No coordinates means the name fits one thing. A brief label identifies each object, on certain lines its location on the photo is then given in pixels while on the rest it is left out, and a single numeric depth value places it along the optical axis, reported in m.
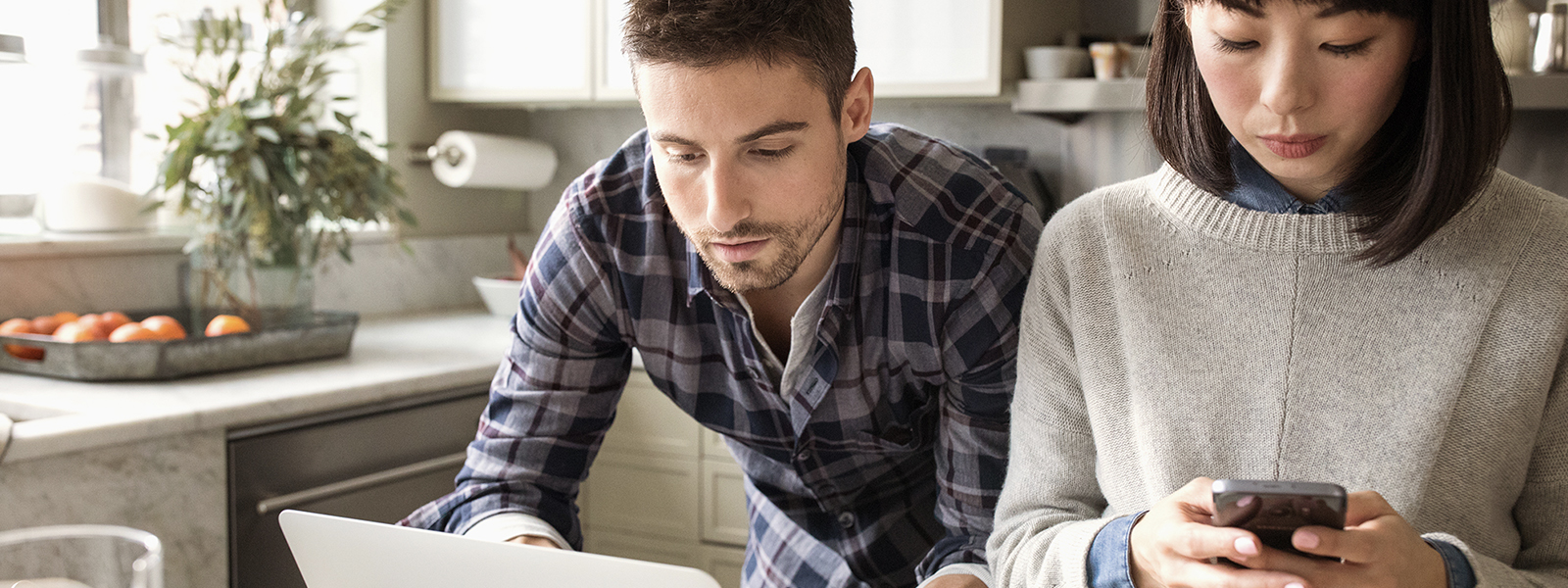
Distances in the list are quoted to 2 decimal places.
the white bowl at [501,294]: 2.76
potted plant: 2.07
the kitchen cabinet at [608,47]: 2.38
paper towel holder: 2.79
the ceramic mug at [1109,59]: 2.36
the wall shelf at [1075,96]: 2.27
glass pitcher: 0.51
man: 1.10
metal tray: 1.87
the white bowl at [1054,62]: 2.34
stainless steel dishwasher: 1.83
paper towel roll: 2.78
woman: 0.81
